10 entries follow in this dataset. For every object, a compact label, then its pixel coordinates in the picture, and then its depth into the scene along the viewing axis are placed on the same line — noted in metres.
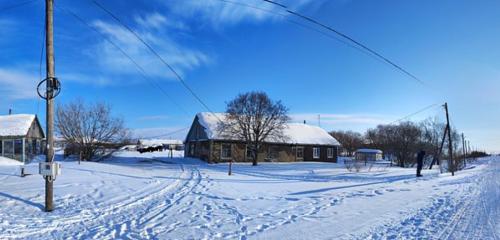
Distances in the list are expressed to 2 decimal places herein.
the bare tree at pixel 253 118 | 36.97
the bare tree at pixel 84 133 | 32.56
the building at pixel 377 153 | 84.62
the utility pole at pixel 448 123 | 28.19
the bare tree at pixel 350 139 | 108.19
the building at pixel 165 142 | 106.79
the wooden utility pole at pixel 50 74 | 9.55
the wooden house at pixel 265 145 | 38.84
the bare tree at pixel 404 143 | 50.03
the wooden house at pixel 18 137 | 34.38
